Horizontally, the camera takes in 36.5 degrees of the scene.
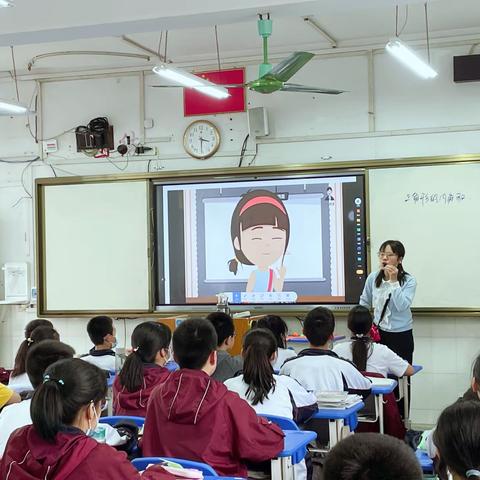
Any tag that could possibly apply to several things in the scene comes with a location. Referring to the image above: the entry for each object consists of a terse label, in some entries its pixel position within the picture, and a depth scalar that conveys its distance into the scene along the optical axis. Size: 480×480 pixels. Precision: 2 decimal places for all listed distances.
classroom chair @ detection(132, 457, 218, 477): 2.67
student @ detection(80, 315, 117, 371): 5.33
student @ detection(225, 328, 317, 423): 3.49
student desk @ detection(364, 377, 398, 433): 4.31
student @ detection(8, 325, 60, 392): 4.44
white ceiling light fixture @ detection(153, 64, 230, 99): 5.05
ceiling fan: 4.79
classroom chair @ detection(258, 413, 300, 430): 3.29
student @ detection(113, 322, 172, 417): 3.98
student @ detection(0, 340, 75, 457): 3.33
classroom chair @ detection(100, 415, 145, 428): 3.43
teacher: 5.93
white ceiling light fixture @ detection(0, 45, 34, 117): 6.31
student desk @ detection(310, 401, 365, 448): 3.70
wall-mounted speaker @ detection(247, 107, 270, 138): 7.04
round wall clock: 7.27
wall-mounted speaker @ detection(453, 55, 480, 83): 6.43
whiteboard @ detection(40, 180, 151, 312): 7.41
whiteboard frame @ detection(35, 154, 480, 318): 6.54
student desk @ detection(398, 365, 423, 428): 5.46
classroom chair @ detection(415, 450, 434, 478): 2.65
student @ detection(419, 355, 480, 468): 2.68
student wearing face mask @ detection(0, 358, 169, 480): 2.18
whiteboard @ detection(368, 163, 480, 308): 6.47
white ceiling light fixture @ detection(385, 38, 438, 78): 4.84
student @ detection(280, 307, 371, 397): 4.18
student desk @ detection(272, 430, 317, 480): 3.03
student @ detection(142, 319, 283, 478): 2.98
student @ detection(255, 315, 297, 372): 5.02
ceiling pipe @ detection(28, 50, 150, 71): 7.19
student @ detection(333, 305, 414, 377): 4.93
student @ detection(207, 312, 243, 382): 4.25
